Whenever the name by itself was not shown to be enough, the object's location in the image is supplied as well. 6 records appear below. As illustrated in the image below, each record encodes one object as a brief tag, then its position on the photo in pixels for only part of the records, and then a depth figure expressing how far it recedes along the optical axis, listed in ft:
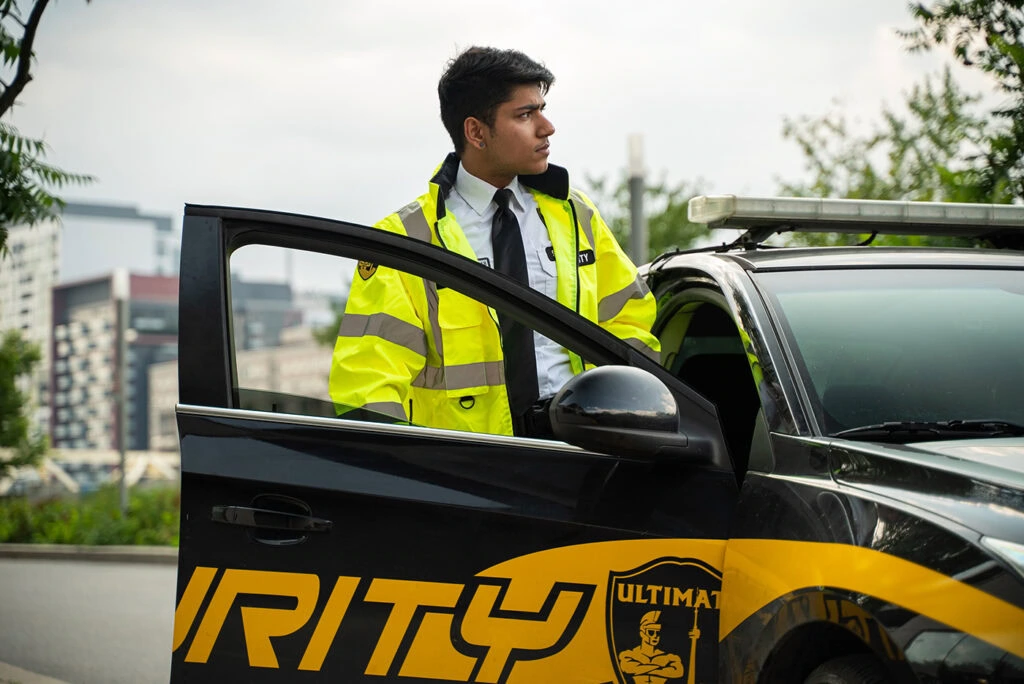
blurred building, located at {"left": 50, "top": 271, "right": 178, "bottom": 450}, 415.52
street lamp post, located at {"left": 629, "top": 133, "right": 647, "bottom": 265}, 41.32
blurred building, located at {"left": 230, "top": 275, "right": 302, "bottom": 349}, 433.07
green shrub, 67.67
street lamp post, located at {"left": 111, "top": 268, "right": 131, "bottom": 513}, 75.87
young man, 10.20
